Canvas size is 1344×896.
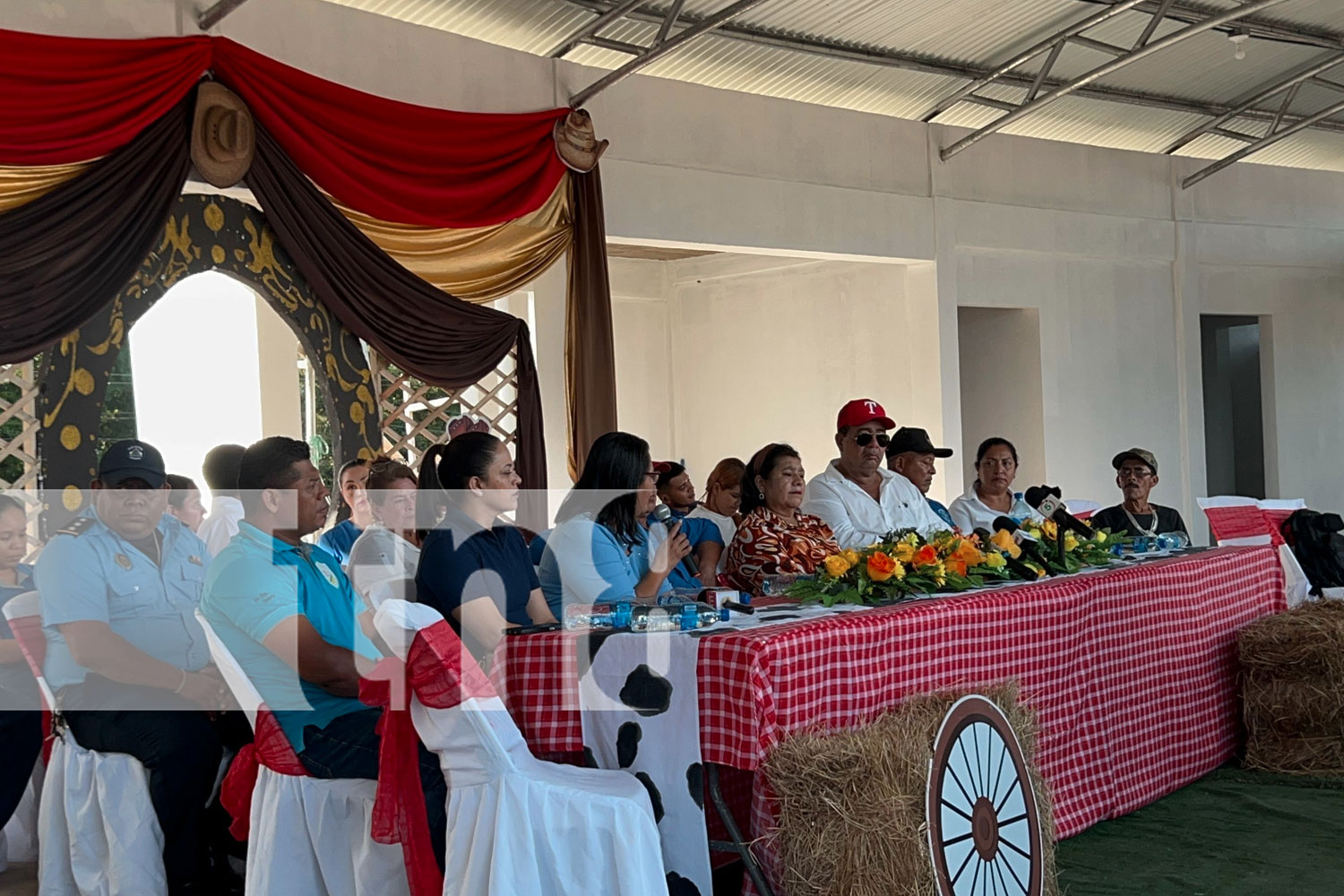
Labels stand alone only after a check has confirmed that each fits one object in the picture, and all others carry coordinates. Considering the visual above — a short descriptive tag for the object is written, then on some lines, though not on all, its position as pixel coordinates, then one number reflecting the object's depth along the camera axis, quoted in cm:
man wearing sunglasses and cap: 464
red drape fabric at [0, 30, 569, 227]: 496
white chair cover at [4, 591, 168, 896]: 332
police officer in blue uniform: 337
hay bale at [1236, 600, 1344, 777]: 418
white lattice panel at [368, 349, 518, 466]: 644
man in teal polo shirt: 279
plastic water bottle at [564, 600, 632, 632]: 301
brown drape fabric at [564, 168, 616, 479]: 694
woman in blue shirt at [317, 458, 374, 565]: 484
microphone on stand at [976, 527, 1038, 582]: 379
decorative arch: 508
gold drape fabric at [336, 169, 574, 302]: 618
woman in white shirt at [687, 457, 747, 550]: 551
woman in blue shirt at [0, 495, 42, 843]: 368
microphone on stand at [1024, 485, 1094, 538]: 420
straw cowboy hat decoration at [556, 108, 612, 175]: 682
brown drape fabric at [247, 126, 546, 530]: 570
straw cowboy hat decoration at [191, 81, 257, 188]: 538
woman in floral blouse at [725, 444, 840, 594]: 412
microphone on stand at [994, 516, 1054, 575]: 388
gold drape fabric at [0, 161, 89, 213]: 486
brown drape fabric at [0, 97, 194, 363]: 484
